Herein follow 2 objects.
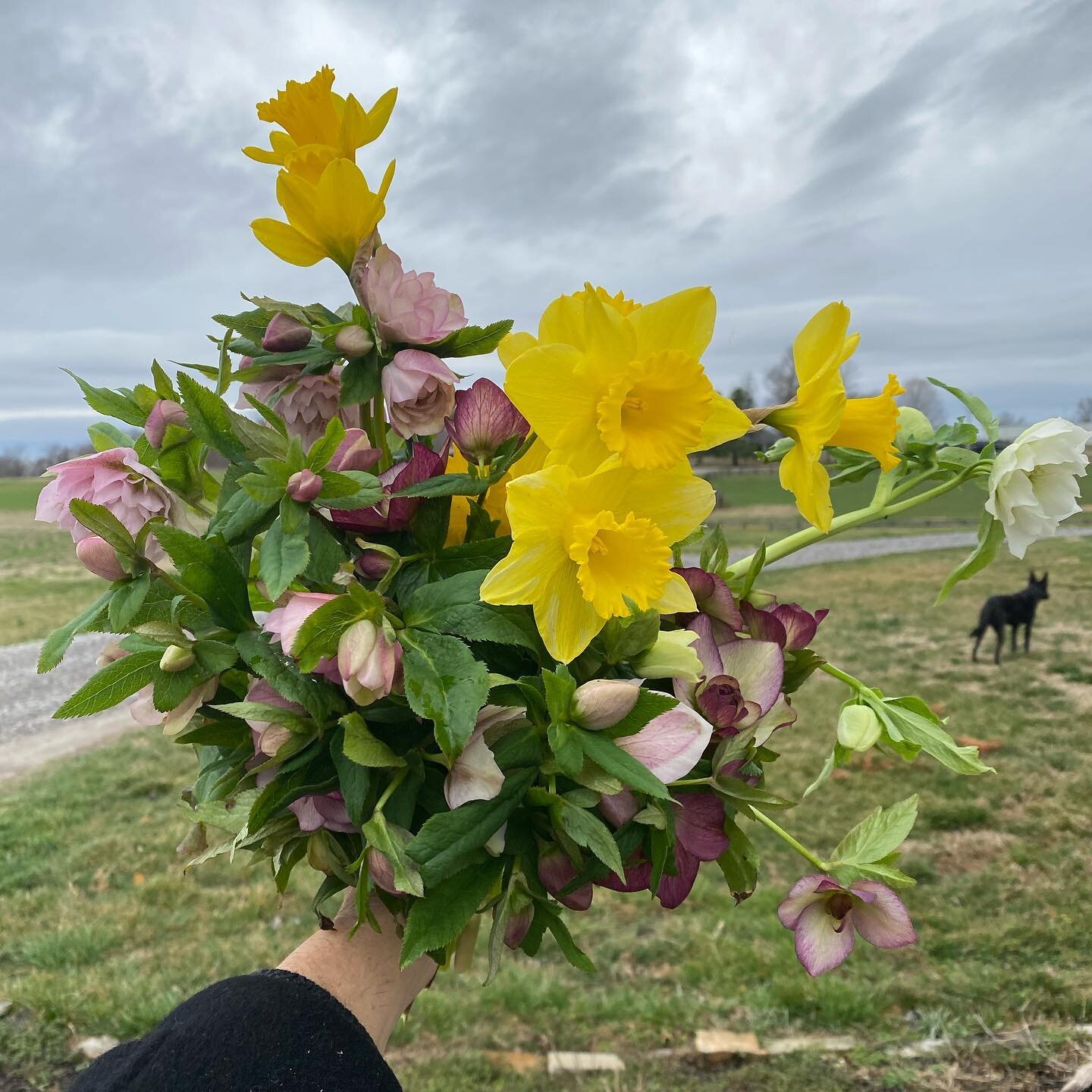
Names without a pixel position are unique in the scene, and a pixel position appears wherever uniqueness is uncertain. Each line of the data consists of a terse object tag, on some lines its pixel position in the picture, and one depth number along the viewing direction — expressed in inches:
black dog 288.7
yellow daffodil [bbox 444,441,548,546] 36.0
